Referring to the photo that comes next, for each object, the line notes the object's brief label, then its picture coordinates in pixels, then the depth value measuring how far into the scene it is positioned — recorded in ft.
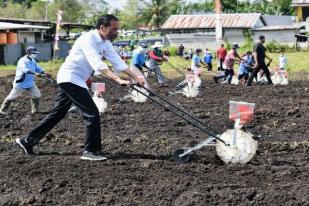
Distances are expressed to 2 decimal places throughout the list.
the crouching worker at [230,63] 77.65
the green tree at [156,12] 317.63
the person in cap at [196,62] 77.15
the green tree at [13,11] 262.16
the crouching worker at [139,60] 63.31
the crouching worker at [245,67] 76.89
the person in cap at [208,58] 108.78
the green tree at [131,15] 333.62
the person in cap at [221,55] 105.05
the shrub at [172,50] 166.61
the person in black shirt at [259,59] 70.74
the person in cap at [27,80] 47.06
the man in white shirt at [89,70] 25.80
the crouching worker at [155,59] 66.80
